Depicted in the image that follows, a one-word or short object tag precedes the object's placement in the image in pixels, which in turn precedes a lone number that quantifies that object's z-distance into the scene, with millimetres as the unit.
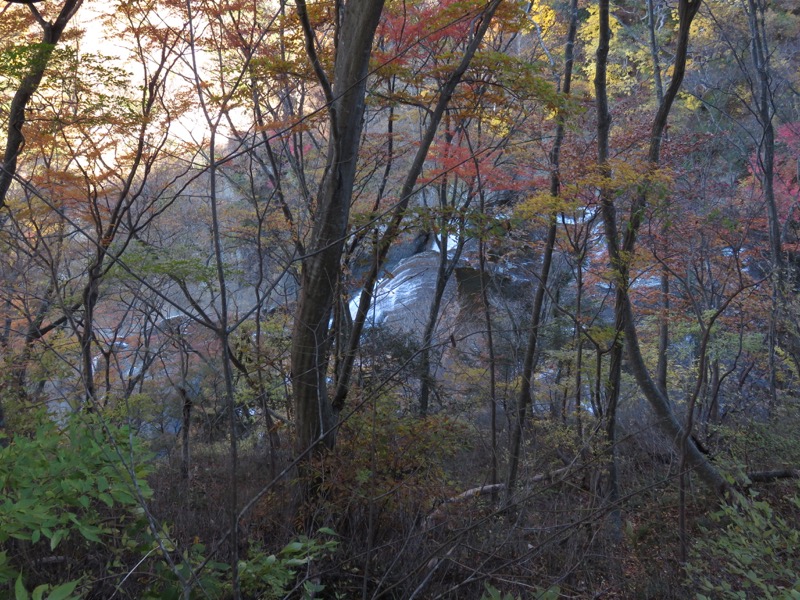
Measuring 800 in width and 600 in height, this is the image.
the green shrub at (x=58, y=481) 1692
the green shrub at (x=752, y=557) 3066
